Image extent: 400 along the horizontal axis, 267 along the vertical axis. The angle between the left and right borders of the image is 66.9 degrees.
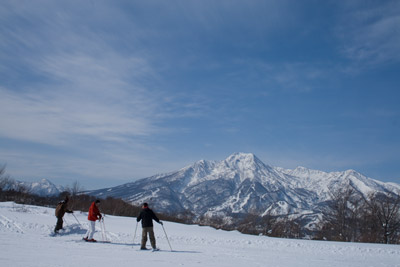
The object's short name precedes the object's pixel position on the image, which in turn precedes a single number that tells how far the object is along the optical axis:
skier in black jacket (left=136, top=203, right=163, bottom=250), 13.67
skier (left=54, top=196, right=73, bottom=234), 17.02
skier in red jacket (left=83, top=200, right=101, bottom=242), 15.02
